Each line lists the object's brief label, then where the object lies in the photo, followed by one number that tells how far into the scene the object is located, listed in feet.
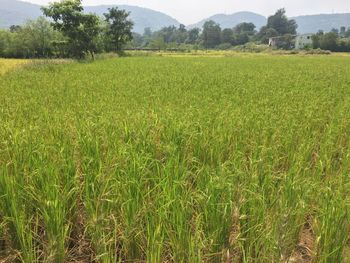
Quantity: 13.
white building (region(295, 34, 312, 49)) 366.63
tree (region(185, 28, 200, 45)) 501.48
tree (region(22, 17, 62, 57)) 159.31
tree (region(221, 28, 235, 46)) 436.06
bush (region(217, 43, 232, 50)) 393.66
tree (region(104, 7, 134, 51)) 168.55
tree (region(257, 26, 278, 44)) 466.62
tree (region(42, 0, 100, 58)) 110.63
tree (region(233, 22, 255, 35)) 587.68
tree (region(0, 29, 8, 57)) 164.03
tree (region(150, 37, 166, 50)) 325.83
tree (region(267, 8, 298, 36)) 540.11
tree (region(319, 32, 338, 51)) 269.23
